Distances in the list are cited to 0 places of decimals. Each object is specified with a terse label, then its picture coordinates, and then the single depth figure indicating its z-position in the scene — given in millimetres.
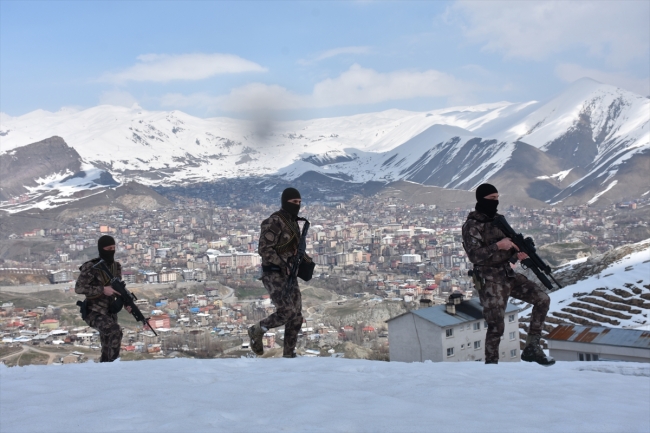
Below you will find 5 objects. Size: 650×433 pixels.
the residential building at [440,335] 21797
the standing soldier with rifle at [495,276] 6500
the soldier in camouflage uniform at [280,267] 6707
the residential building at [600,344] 15227
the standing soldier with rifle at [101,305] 7457
